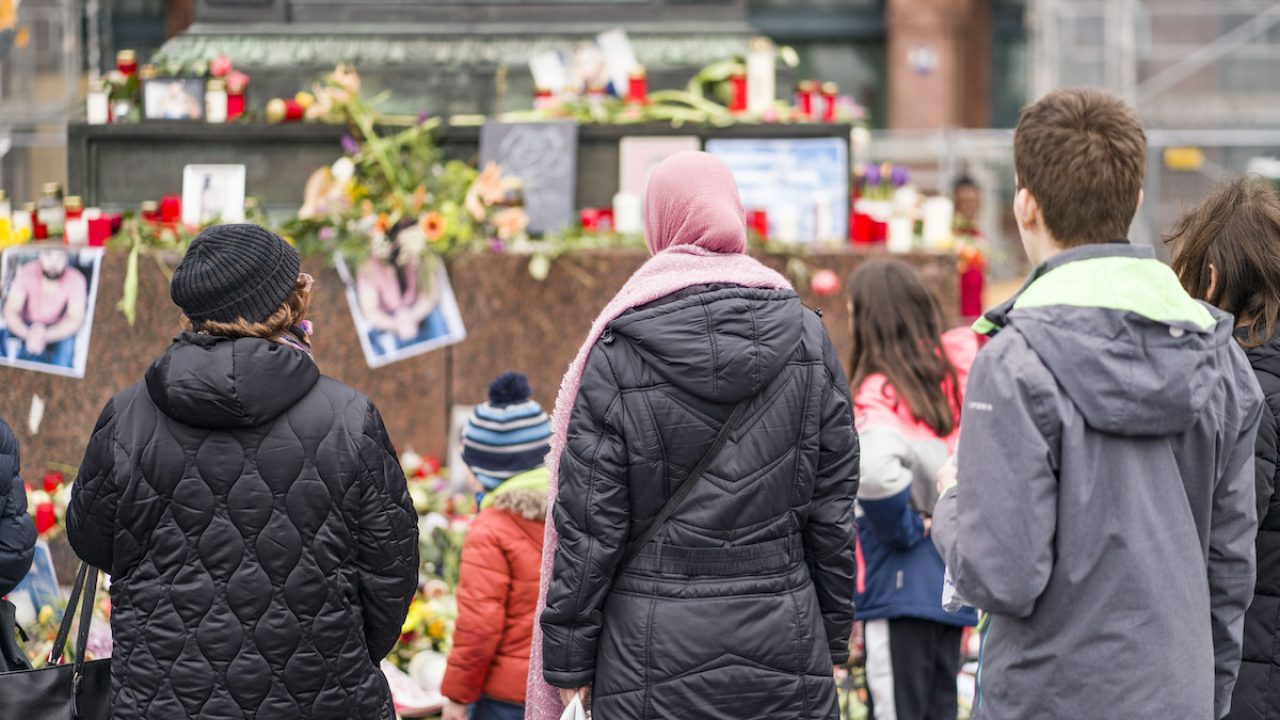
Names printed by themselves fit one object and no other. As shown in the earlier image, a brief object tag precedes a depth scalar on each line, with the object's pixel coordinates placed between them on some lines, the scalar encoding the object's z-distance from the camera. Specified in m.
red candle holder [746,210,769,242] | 12.15
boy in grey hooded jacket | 4.80
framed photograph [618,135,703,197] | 12.80
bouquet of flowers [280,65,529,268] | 11.73
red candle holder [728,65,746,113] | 13.29
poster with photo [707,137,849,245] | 12.57
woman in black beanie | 5.74
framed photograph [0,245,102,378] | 11.61
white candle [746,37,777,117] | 13.14
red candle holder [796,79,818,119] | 13.14
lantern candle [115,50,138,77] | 13.47
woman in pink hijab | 5.70
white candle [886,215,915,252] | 12.32
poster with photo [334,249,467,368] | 11.77
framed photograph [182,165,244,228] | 12.43
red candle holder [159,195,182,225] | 12.21
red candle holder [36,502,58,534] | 10.78
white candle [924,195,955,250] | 12.63
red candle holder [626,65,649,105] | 13.08
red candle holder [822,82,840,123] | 13.20
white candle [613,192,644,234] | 12.25
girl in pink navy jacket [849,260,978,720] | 7.94
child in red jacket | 7.16
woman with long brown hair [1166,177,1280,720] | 5.89
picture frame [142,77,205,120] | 13.31
